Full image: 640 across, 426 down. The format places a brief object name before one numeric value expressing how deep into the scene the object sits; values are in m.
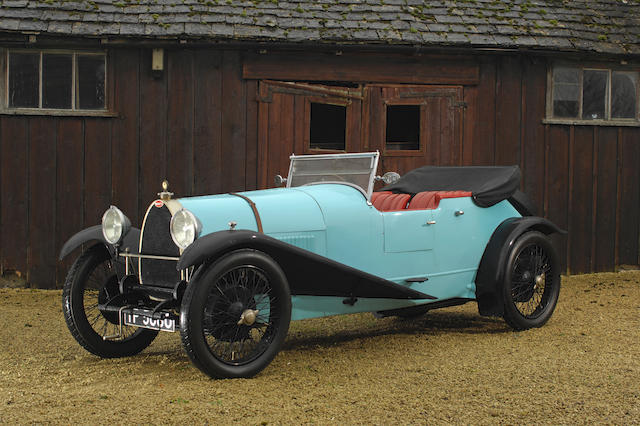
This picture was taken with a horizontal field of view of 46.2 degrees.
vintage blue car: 4.52
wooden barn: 8.95
